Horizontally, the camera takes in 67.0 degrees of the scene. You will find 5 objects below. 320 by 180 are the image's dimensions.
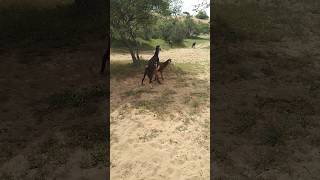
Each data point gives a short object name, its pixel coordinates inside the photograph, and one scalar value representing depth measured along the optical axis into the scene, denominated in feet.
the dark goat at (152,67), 37.81
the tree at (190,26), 59.45
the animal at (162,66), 38.73
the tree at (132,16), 42.15
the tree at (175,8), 46.05
